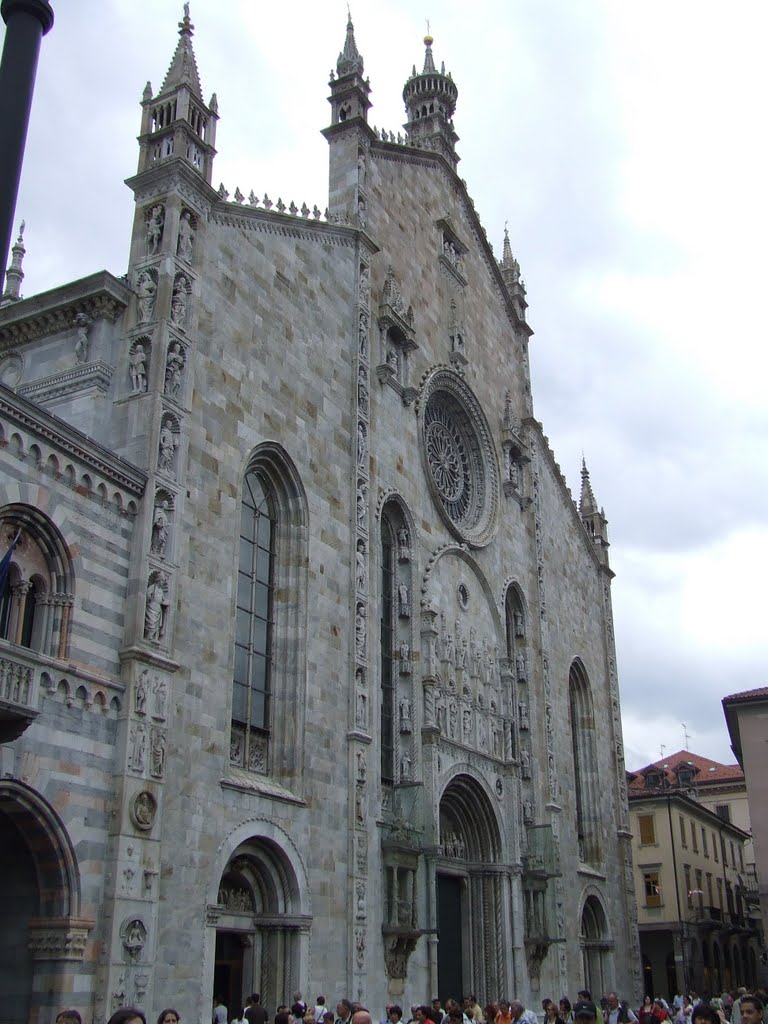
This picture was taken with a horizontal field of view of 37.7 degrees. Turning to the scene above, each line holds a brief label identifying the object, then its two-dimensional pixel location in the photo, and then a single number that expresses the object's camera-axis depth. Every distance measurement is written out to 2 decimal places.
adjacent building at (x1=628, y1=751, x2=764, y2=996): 51.75
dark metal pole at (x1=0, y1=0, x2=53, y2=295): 6.32
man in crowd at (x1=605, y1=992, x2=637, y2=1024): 17.33
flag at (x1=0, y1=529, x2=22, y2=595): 14.77
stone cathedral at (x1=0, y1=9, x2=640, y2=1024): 15.78
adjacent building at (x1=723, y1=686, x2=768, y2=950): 35.75
